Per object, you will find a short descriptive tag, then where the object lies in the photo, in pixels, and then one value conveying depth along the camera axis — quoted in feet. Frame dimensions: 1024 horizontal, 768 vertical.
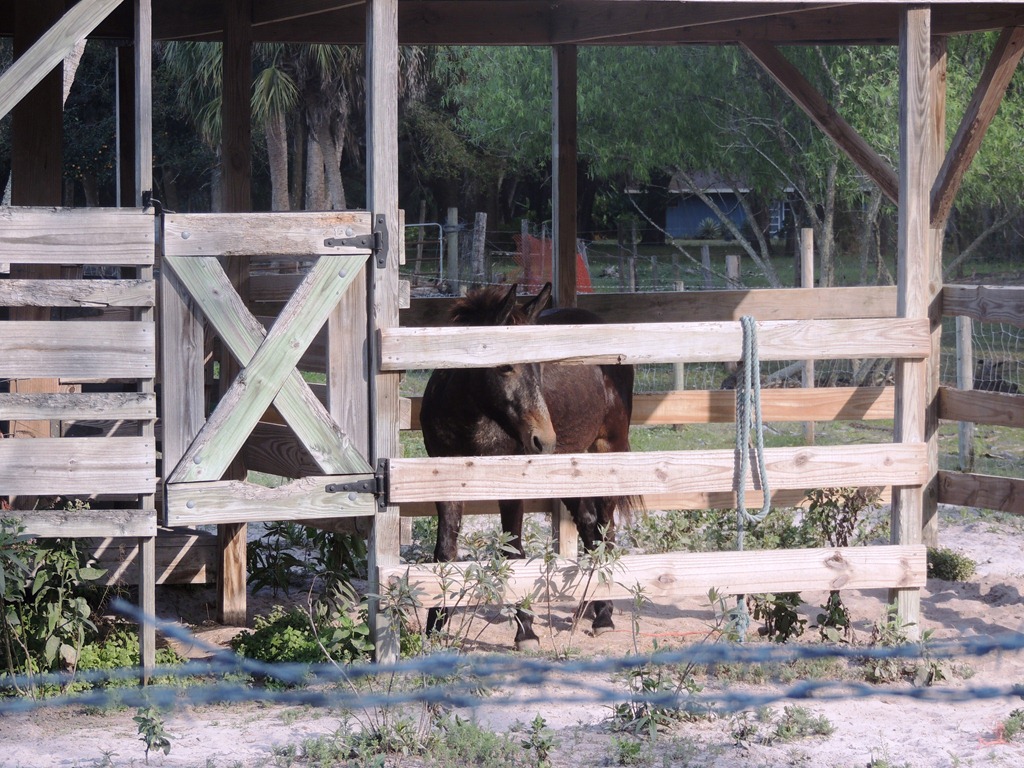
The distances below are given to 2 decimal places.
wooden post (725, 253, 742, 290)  99.55
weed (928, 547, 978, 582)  44.60
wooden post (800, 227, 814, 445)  63.97
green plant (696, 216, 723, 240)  219.61
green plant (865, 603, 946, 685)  33.19
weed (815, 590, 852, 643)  35.12
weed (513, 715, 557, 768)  26.21
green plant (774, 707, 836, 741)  28.53
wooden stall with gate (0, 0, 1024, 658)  29.89
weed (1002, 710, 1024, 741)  28.37
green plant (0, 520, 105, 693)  30.25
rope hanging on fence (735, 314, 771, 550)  32.48
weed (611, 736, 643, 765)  26.58
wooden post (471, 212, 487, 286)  130.41
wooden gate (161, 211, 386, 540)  29.81
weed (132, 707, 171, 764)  25.30
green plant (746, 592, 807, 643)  35.60
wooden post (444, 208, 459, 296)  128.36
